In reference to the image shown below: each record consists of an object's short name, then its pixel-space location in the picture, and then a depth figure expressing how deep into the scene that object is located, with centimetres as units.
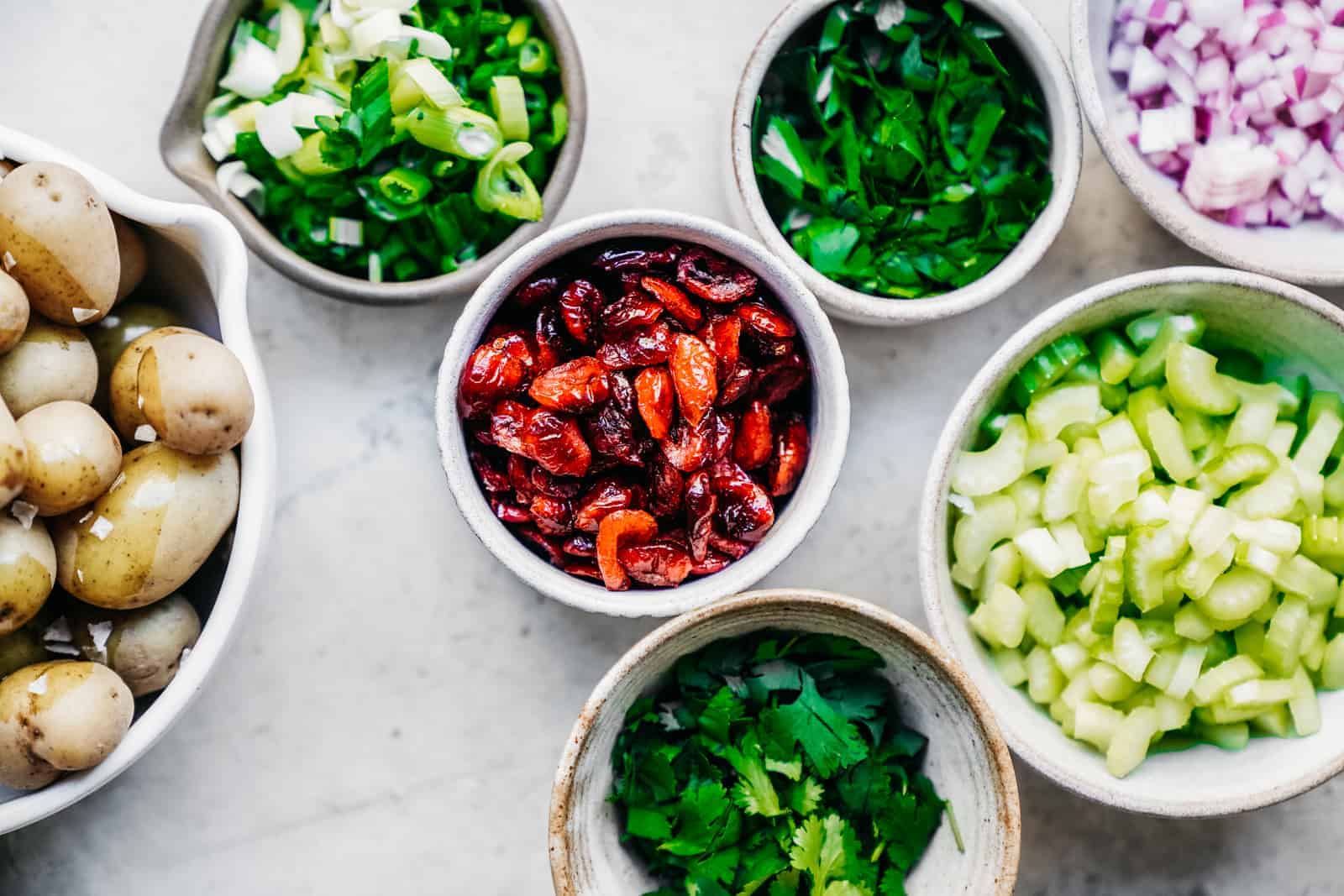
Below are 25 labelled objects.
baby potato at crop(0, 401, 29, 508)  49
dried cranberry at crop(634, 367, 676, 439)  54
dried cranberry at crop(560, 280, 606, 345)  54
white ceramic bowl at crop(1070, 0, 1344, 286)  55
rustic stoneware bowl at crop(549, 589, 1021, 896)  52
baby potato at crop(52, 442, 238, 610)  51
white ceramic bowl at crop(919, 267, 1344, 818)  54
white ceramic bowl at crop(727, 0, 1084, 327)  55
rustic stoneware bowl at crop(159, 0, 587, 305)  55
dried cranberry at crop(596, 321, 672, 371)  54
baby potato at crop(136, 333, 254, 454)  50
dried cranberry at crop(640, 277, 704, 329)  54
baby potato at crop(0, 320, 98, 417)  51
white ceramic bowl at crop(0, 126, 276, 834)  52
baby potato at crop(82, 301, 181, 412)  53
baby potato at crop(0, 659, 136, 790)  50
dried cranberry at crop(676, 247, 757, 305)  54
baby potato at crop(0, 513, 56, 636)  50
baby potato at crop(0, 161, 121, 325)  50
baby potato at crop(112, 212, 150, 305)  53
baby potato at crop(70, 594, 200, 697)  52
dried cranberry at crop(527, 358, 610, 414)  53
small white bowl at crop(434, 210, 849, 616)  53
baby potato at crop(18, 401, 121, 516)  50
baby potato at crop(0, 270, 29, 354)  50
